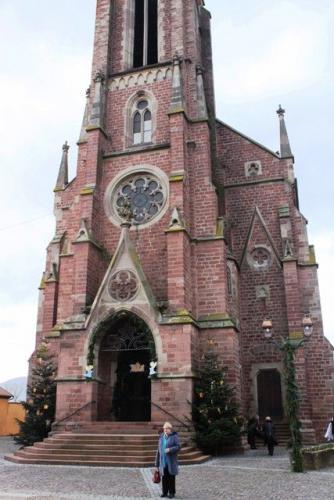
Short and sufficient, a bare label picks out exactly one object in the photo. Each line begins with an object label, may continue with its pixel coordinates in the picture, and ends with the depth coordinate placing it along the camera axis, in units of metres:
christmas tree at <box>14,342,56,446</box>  19.91
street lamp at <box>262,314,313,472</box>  13.20
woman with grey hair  10.02
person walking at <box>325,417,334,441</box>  19.09
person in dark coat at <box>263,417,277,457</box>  17.76
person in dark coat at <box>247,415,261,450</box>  20.81
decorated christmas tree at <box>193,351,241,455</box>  17.20
